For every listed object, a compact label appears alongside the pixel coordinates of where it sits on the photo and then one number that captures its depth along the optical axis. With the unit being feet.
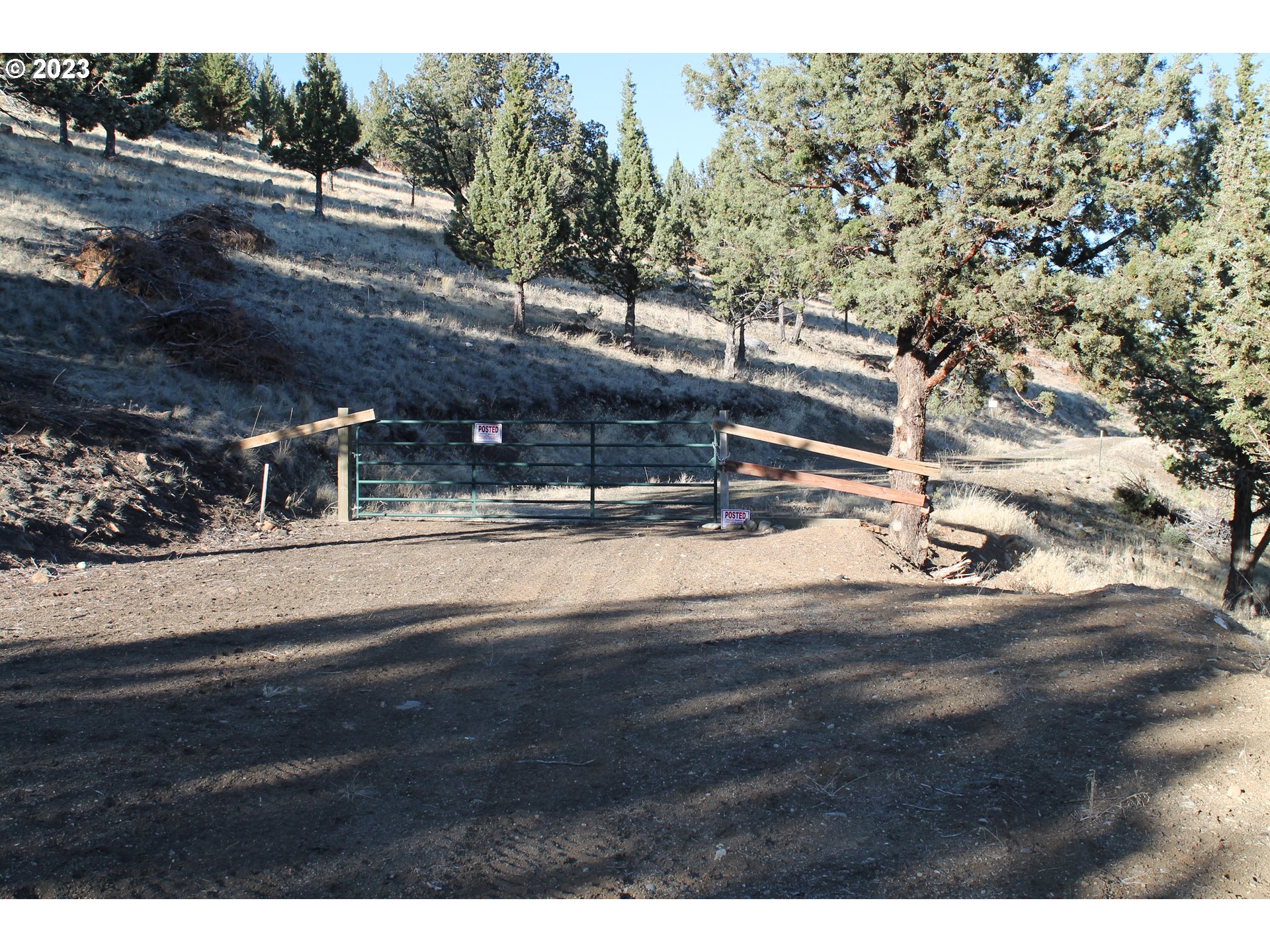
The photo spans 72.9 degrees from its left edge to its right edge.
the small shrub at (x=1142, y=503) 66.39
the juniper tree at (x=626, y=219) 118.93
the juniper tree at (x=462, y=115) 153.28
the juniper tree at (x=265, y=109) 158.67
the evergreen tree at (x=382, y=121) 189.16
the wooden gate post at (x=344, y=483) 41.81
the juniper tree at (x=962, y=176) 34.22
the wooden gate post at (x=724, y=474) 39.06
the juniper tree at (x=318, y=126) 133.08
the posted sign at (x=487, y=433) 41.14
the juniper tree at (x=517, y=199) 109.40
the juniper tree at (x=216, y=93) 178.60
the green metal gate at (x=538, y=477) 44.24
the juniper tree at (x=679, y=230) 118.73
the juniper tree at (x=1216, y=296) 35.96
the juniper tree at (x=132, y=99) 104.06
